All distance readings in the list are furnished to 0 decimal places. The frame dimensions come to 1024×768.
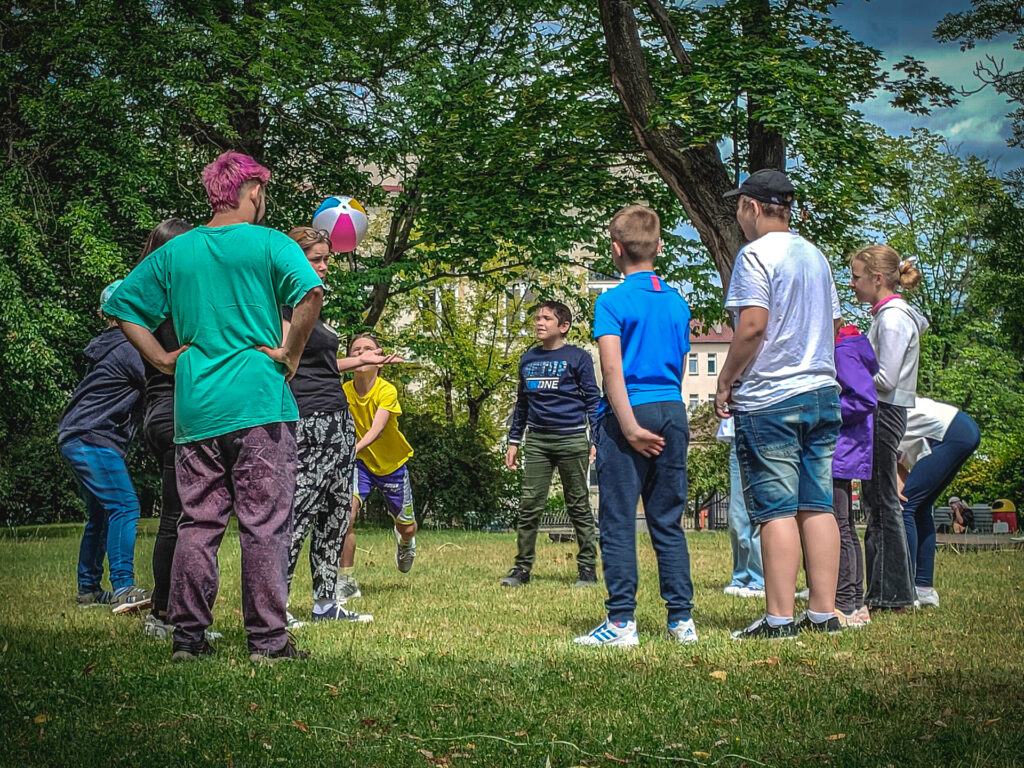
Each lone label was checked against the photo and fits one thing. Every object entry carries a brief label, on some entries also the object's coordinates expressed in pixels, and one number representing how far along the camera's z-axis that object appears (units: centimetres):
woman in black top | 641
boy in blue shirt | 542
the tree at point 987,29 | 1529
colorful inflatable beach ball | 1018
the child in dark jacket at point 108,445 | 757
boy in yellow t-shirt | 809
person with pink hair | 491
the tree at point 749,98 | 1245
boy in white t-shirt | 537
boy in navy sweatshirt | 948
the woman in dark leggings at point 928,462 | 730
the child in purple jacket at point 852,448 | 637
